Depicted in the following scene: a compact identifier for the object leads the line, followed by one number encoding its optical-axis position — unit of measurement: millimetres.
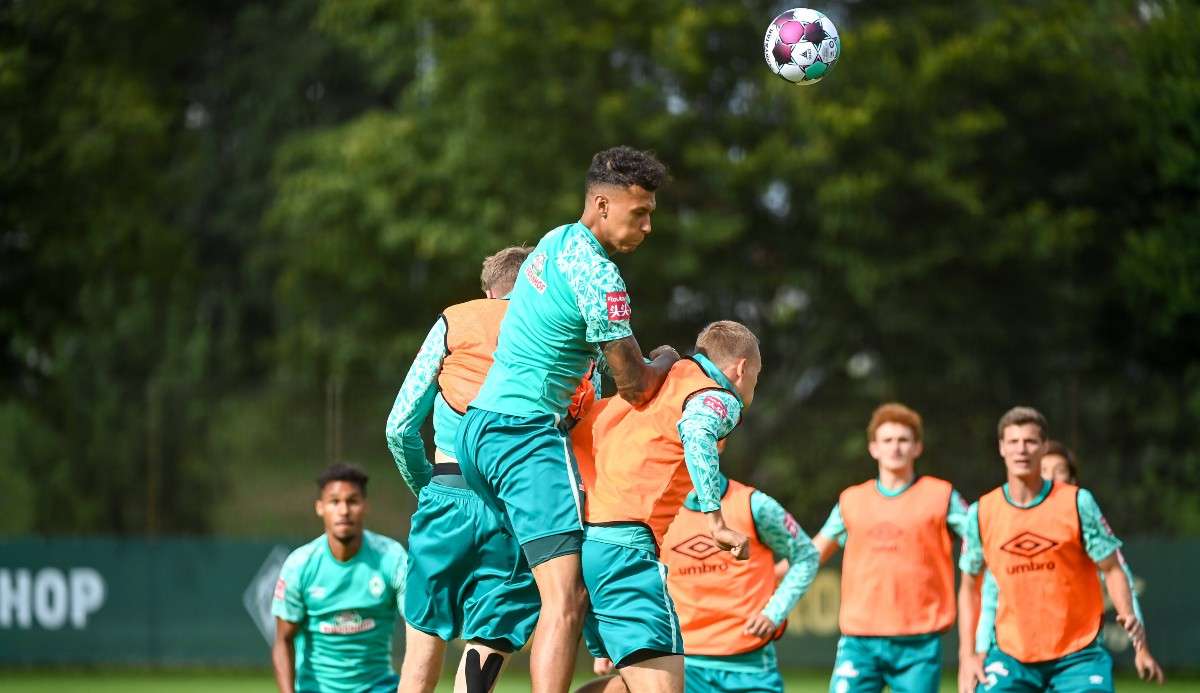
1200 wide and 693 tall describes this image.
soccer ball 20281
